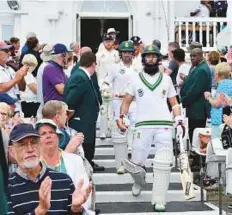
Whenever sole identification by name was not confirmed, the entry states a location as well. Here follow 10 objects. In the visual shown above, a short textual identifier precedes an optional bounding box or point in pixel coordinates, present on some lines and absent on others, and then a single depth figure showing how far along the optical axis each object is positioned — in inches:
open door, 1460.3
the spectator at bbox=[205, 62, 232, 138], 678.3
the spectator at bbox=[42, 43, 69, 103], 702.7
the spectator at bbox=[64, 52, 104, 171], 667.0
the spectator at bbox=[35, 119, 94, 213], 429.7
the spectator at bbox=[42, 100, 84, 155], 503.5
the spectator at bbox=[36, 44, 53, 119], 720.8
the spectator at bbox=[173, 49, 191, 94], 864.1
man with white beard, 359.4
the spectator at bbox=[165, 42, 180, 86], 877.8
